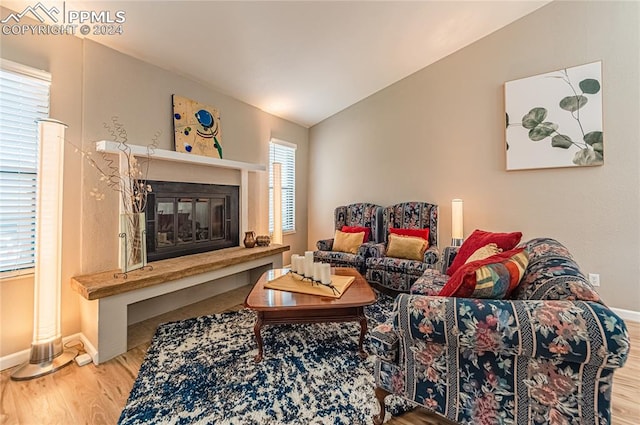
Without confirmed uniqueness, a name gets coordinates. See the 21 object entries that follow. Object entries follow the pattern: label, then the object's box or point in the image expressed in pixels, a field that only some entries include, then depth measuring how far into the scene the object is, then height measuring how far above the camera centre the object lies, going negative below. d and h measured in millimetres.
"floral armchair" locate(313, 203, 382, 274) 3535 -185
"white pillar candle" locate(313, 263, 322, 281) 2240 -450
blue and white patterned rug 1501 -1081
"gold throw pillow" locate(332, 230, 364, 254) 3775 -354
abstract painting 2969 +1054
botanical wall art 2820 +1084
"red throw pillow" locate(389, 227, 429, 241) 3520 -209
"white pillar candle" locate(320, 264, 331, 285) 2180 -472
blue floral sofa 970 -578
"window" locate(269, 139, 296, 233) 4551 +654
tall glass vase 2275 -208
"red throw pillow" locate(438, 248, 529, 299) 1245 -302
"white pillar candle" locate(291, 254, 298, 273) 2390 -407
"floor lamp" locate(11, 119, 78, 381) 1875 -242
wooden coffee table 1908 -648
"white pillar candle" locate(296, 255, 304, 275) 2363 -413
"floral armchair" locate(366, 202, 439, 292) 3109 -462
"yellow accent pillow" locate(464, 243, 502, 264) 2051 -272
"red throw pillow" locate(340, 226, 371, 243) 3988 -194
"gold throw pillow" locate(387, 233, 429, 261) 3311 -387
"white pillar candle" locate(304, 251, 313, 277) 2309 -412
